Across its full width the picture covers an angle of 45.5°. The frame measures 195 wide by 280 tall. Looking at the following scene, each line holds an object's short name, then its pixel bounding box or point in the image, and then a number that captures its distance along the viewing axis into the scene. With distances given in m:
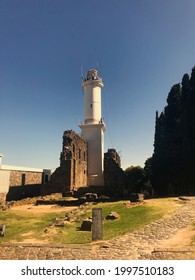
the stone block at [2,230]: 10.07
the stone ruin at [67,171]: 26.09
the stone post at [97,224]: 8.99
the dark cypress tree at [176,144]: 30.39
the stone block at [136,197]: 17.50
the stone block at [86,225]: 10.93
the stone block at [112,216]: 12.70
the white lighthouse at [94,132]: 32.22
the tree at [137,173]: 39.36
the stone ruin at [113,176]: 28.95
